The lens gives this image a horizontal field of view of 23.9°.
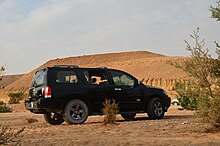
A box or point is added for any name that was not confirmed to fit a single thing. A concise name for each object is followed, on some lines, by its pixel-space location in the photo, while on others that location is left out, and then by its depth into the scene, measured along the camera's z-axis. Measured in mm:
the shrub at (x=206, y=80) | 11406
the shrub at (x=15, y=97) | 45681
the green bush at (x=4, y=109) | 32134
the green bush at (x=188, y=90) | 11758
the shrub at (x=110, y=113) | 14375
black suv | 15258
